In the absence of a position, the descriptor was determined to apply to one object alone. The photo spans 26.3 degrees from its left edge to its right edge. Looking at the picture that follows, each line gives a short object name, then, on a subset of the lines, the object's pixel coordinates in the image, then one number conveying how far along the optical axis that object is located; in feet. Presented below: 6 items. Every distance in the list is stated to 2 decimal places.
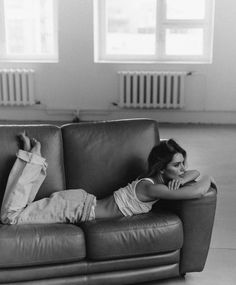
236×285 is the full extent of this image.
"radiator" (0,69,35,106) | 22.35
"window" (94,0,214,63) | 22.04
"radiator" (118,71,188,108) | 21.75
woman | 8.55
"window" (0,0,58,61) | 22.71
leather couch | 7.82
